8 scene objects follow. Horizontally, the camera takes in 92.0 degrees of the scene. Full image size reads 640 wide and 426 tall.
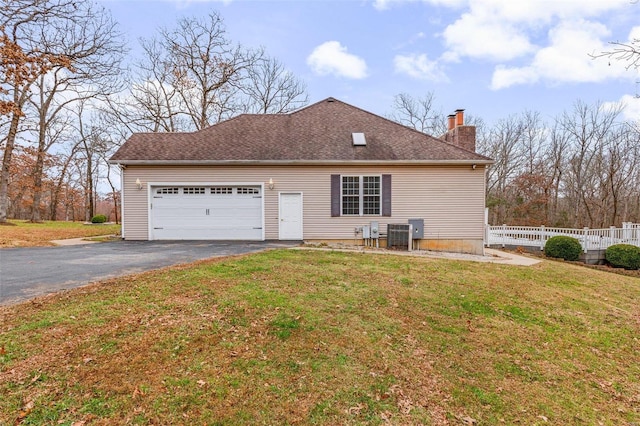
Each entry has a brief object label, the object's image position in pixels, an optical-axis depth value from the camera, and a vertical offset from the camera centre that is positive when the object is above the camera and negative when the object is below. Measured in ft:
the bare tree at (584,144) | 75.92 +16.16
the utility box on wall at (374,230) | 36.04 -2.54
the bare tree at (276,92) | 73.61 +27.92
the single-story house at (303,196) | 36.37 +1.47
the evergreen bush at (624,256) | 40.70 -6.39
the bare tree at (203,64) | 64.49 +30.90
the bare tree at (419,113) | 90.22 +28.33
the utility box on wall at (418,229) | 36.40 -2.44
